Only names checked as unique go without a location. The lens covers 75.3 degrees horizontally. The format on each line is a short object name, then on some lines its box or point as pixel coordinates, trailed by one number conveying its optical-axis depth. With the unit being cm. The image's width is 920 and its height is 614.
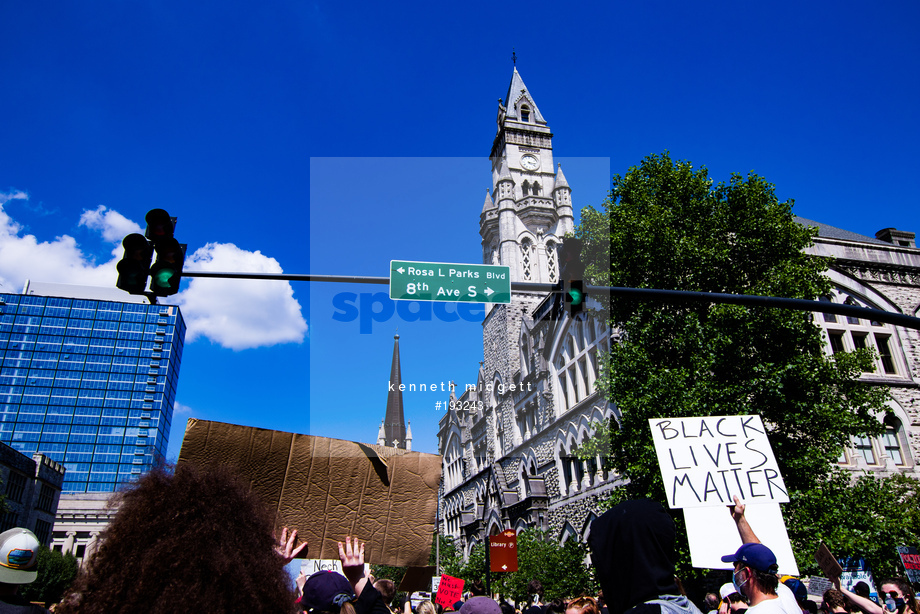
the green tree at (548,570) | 2238
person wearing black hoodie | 248
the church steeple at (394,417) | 9069
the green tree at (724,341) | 1474
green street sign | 854
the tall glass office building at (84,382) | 11456
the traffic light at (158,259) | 715
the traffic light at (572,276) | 818
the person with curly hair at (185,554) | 218
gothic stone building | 2262
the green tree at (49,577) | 4694
